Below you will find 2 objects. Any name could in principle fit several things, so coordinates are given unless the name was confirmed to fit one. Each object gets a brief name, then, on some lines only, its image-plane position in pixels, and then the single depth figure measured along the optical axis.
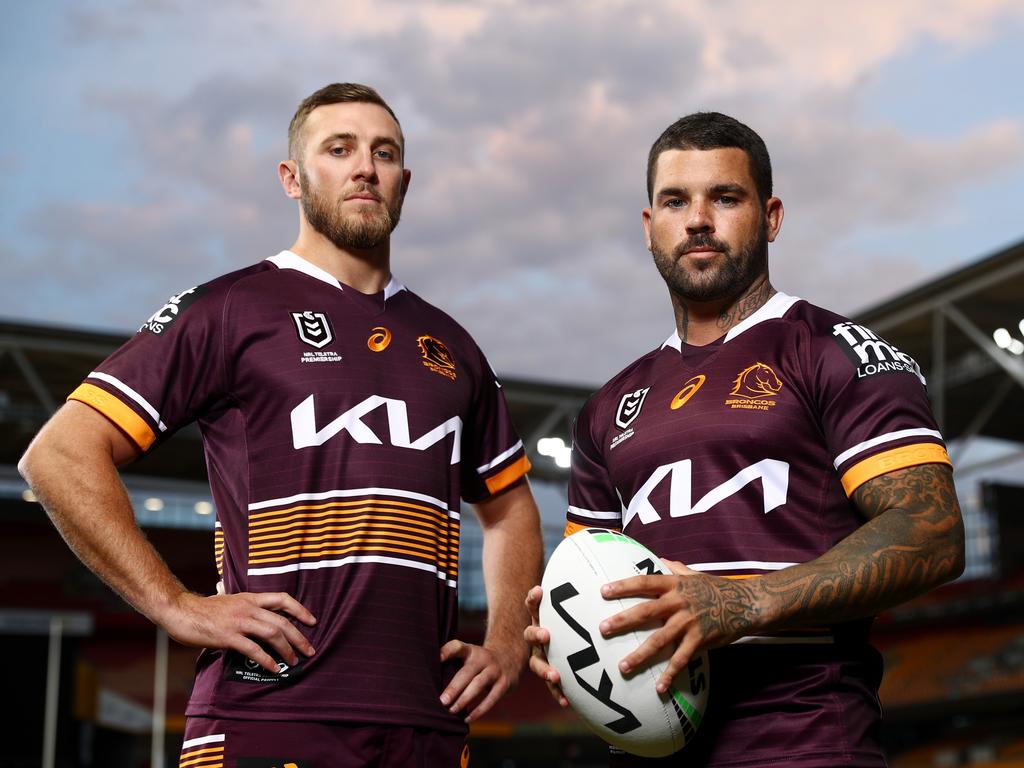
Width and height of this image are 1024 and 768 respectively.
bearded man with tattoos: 3.01
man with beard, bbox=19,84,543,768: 3.30
